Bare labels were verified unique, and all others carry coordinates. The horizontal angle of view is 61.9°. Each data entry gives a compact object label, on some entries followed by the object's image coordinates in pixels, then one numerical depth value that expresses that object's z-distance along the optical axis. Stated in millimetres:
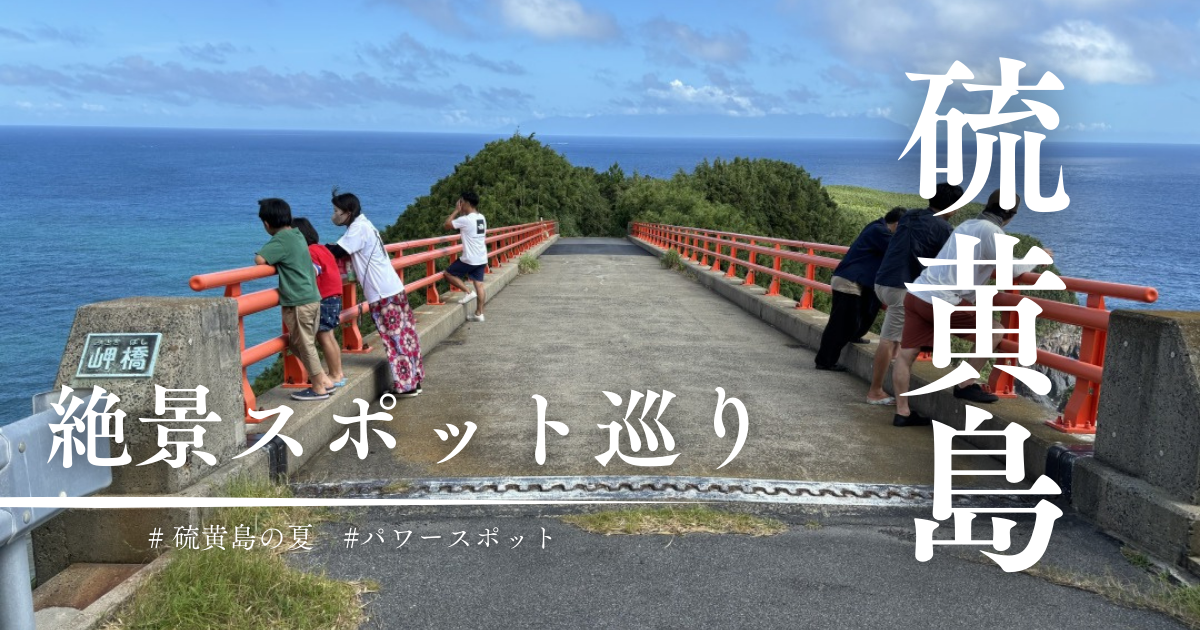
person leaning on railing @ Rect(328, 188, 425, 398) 7180
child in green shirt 6047
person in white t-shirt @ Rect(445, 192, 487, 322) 13102
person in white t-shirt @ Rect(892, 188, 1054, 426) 6152
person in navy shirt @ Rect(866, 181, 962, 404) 7254
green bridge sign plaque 4375
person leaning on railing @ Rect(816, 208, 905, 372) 8711
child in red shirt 6762
